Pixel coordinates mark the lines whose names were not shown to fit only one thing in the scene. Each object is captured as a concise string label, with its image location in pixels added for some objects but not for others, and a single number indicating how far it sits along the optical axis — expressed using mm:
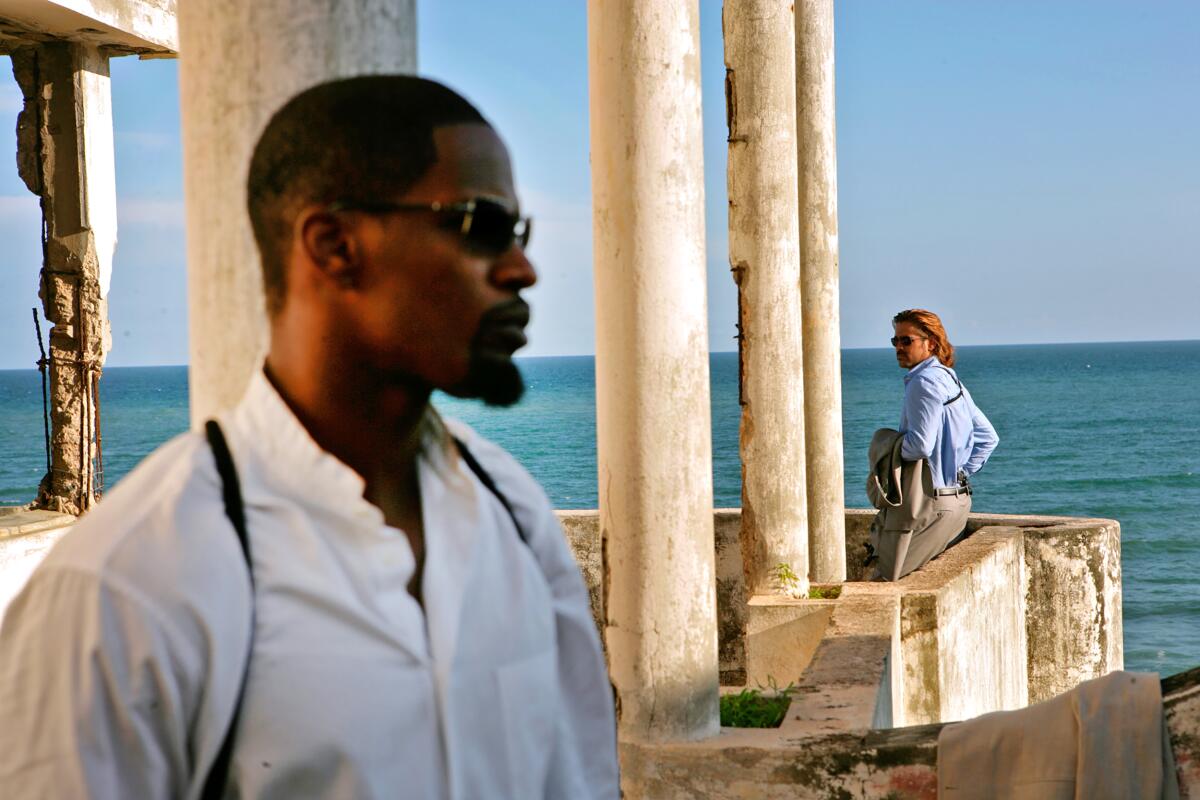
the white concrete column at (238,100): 1868
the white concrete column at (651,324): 5023
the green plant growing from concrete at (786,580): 8352
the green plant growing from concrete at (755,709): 5758
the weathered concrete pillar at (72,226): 11516
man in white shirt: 1405
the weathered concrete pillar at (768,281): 8164
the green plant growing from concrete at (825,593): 8437
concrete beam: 10477
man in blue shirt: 8250
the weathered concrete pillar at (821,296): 9297
